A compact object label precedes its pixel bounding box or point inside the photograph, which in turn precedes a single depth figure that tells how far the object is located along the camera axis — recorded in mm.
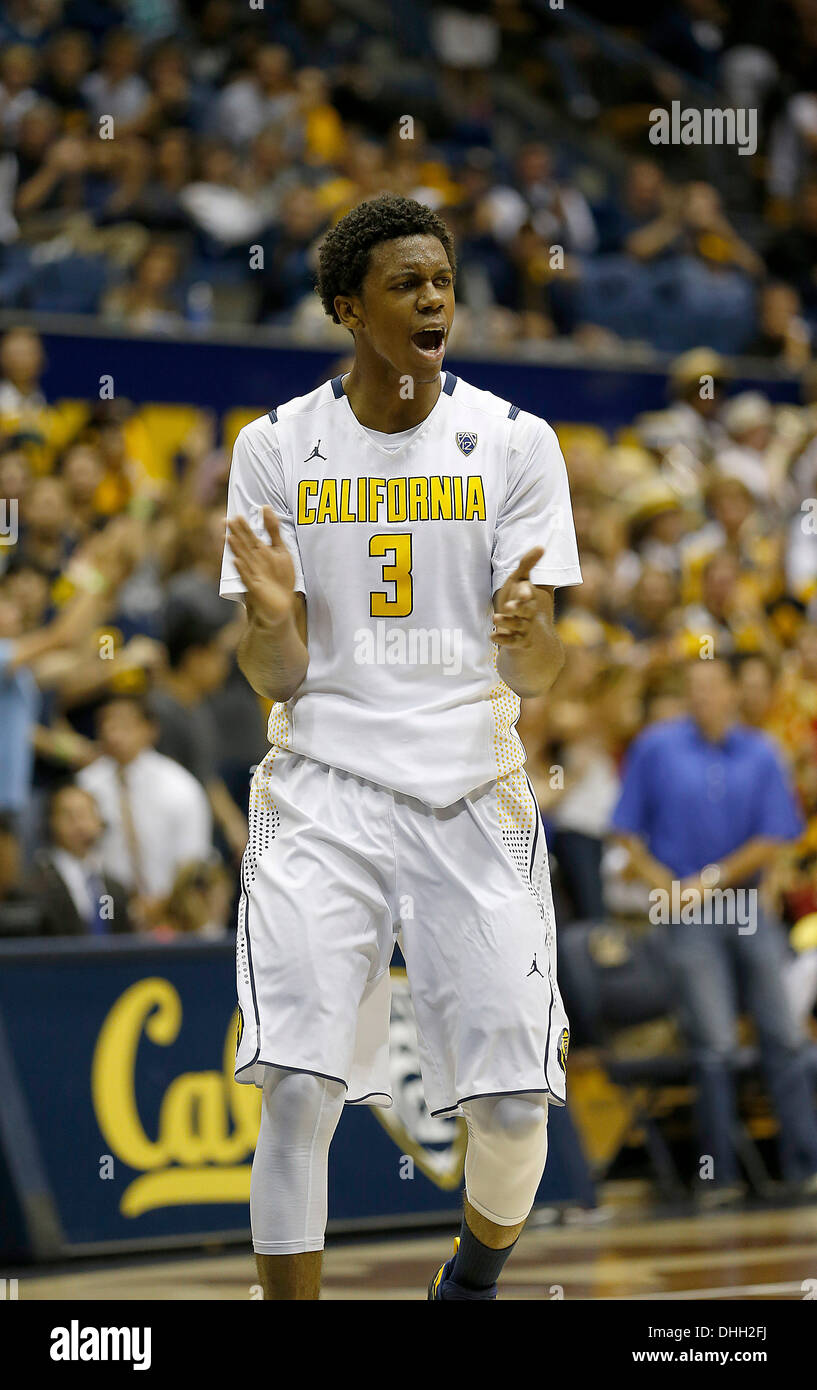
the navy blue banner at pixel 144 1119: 14844
